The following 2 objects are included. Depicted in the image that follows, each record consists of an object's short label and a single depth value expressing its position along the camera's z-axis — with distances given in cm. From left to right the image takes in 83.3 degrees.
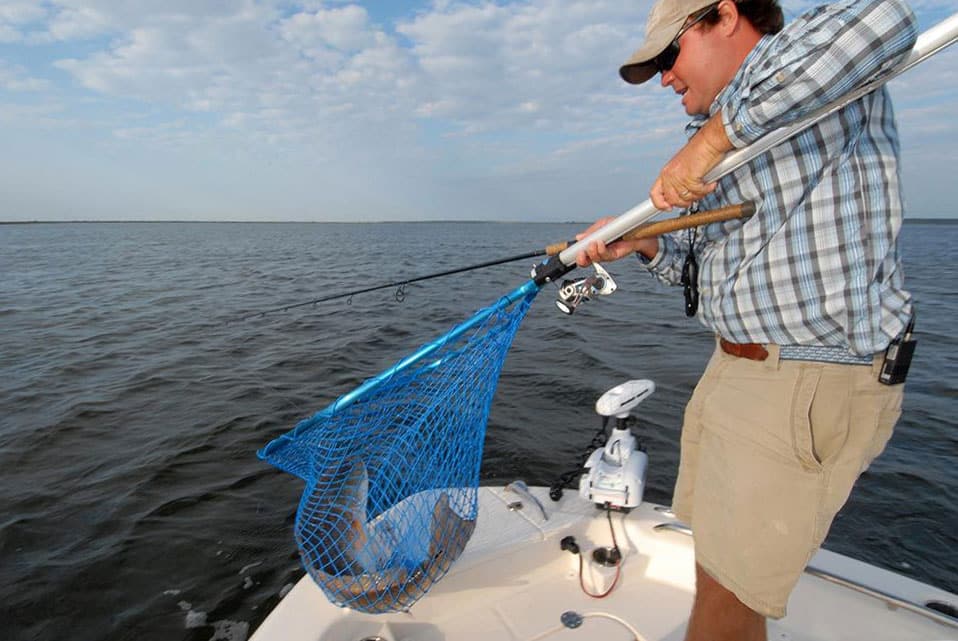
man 148
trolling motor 318
